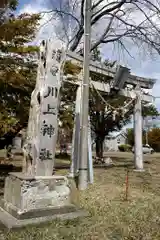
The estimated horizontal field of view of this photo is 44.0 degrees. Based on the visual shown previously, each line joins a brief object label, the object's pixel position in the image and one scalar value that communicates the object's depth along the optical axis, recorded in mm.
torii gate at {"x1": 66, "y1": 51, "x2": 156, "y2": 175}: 7676
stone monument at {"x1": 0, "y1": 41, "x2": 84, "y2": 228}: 3322
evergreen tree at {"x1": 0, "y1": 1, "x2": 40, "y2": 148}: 5100
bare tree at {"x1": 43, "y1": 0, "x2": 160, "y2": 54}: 10085
